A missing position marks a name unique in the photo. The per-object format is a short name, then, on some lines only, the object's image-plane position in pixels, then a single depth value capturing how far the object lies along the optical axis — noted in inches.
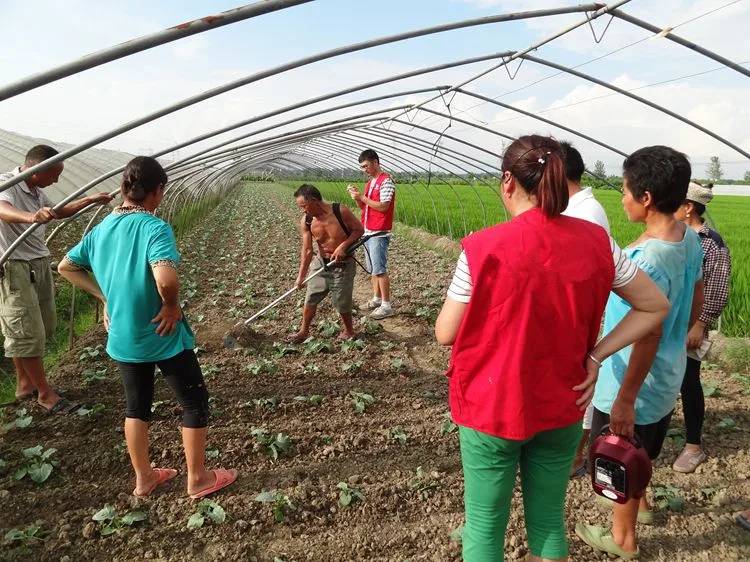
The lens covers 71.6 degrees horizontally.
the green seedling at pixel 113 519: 107.7
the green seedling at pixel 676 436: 139.9
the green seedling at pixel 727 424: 147.1
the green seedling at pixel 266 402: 162.4
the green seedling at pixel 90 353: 195.9
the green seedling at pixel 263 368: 186.5
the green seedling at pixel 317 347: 208.5
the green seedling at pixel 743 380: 168.8
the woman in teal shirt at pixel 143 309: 102.1
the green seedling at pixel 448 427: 147.6
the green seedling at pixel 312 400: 165.3
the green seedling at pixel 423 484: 120.0
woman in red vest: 59.5
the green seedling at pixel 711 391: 165.8
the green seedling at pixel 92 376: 175.0
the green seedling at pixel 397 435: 142.4
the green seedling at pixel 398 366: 192.0
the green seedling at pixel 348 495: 115.7
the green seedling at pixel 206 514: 108.3
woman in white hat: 120.1
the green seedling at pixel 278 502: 111.7
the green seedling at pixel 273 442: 136.8
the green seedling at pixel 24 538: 102.6
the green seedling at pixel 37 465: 123.4
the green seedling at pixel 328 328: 228.5
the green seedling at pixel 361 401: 160.6
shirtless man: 203.9
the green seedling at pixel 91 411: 153.2
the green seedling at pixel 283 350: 208.2
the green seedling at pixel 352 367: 191.0
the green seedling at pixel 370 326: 233.8
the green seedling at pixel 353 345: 211.5
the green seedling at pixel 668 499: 112.6
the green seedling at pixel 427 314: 253.9
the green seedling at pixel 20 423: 143.4
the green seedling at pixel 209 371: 183.6
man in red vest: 240.2
